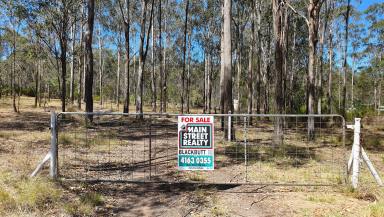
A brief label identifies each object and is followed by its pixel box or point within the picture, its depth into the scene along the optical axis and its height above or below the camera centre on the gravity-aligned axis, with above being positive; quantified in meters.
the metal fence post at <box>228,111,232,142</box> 12.52 -0.82
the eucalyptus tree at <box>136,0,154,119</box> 22.11 +2.33
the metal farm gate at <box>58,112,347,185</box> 7.82 -1.59
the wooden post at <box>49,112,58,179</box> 6.71 -0.86
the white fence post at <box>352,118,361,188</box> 6.59 -0.97
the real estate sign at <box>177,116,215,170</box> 6.83 -0.78
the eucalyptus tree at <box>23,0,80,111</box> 18.28 +4.80
